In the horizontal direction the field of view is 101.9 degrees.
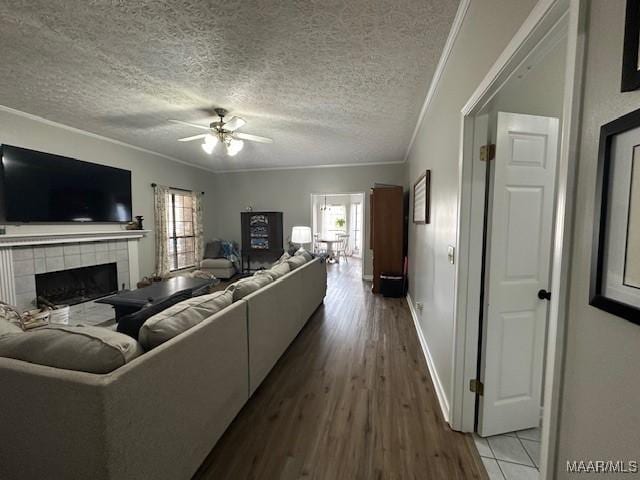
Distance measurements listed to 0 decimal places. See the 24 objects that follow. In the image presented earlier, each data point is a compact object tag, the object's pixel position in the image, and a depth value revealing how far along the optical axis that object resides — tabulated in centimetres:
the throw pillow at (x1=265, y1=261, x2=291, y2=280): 258
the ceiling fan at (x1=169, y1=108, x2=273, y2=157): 301
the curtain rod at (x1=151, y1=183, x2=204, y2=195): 511
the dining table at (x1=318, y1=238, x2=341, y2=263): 831
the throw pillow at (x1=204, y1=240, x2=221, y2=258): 649
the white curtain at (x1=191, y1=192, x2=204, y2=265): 620
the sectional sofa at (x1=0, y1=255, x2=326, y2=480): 91
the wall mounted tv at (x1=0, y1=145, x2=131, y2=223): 316
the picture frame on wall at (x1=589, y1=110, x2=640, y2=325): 53
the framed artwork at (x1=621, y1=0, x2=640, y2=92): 51
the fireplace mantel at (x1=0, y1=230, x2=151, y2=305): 306
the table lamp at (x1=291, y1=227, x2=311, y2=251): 586
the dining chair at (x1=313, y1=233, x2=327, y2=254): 897
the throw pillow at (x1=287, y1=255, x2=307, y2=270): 308
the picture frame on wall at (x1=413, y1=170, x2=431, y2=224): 264
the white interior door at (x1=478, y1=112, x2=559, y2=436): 151
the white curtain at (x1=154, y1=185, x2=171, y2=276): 519
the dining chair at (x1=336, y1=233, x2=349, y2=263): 928
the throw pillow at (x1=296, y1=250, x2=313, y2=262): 361
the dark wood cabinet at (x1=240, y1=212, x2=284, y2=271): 656
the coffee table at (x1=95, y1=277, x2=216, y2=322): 286
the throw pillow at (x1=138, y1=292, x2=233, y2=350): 123
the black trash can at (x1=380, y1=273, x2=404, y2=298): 455
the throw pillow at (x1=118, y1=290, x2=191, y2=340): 137
